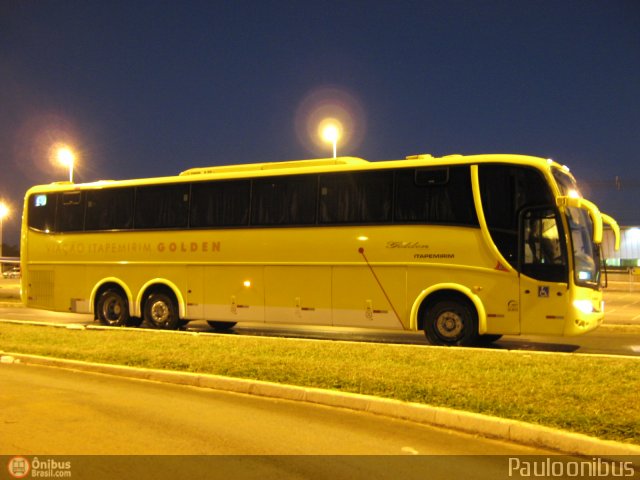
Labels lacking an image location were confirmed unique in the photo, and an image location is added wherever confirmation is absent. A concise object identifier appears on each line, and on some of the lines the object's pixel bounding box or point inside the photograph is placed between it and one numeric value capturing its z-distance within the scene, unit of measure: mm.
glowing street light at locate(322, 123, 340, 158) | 22922
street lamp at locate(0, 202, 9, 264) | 65125
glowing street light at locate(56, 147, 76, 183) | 30531
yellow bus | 11789
